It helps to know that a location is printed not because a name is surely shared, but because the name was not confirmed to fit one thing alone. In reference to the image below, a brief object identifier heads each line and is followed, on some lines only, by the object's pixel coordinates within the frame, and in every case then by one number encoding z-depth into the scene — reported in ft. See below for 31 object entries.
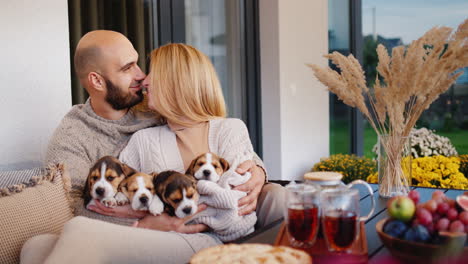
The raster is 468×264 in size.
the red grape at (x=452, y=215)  4.19
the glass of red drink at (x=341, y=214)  4.15
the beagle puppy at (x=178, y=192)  5.63
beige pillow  5.29
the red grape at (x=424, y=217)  4.08
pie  3.69
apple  4.20
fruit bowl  3.88
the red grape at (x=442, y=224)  4.05
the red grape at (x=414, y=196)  4.49
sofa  4.90
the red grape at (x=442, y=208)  4.23
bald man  6.68
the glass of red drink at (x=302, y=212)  4.32
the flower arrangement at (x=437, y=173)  10.53
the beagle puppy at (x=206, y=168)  5.95
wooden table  4.54
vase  6.74
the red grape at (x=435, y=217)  4.19
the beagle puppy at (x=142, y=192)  5.73
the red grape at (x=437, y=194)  4.50
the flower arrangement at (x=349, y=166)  14.74
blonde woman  6.42
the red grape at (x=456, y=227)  4.08
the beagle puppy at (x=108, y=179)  5.77
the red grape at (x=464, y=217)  4.18
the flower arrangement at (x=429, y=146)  14.70
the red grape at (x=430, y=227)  4.05
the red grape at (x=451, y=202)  4.42
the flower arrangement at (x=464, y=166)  13.53
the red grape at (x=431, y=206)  4.23
